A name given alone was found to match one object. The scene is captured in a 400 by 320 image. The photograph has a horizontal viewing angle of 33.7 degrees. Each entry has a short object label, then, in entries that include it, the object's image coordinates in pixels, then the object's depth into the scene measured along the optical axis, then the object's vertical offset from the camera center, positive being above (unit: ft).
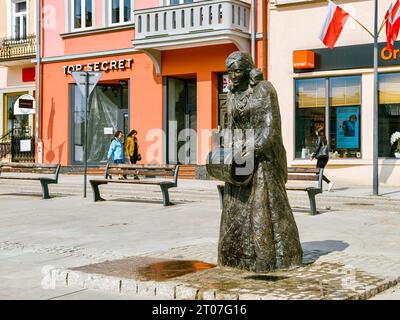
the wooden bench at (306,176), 41.65 -1.71
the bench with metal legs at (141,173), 44.75 -1.66
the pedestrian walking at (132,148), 71.67 +0.22
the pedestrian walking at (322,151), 57.21 -0.16
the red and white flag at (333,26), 58.75 +11.05
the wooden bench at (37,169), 50.42 -1.54
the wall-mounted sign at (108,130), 83.51 +2.49
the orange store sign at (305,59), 65.72 +8.99
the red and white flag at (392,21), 57.00 +11.10
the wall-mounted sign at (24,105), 86.02 +5.98
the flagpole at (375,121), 51.53 +2.23
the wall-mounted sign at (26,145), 88.48 +0.73
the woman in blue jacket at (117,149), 70.13 +0.11
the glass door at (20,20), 91.64 +18.28
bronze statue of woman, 21.11 -1.62
